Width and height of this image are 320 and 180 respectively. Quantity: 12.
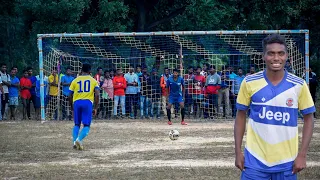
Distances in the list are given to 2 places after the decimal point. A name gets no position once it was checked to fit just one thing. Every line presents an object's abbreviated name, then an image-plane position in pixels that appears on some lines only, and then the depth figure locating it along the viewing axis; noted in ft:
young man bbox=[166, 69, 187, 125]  77.97
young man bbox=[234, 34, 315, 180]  20.97
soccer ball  60.90
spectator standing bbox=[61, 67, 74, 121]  88.89
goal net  89.76
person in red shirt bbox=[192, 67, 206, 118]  91.25
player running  53.47
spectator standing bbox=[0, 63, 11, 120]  90.12
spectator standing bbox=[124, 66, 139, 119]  91.56
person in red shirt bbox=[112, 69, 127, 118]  90.48
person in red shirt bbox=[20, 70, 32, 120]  91.45
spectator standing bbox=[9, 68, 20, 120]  90.78
